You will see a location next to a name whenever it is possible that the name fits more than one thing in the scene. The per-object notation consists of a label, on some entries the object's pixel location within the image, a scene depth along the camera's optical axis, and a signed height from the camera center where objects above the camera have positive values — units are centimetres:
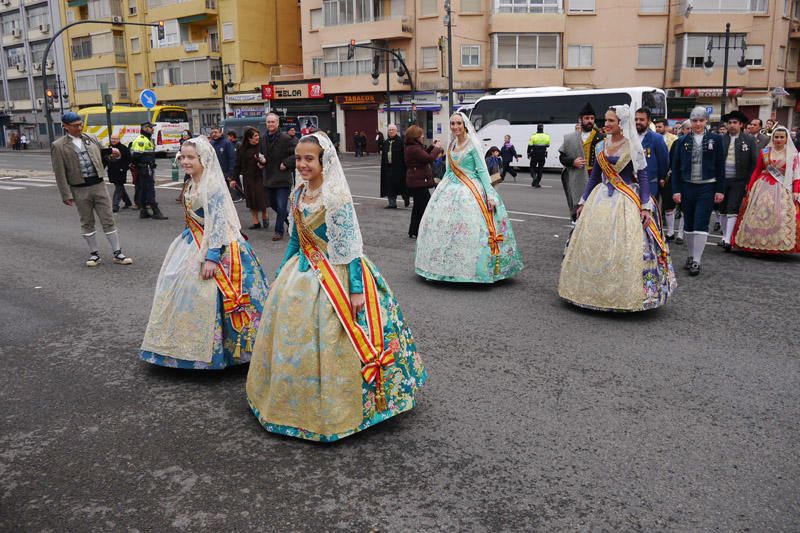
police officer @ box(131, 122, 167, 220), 1319 -77
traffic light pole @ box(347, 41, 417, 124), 3232 +223
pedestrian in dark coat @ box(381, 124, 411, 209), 1386 -75
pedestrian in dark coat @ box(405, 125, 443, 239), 1015 -59
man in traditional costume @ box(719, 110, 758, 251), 931 -52
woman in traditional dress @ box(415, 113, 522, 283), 721 -101
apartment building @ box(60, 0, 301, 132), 4738 +618
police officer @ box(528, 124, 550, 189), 1991 -65
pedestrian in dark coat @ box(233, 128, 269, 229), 1173 -62
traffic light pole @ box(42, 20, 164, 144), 2977 +103
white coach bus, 2450 +78
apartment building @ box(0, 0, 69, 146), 5919 +661
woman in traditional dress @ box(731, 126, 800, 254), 873 -101
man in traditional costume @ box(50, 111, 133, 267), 833 -53
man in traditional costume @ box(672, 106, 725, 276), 783 -56
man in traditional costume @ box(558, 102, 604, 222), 828 -34
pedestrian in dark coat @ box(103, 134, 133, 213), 1352 -56
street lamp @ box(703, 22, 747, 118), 3384 +338
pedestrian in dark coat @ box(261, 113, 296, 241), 1085 -60
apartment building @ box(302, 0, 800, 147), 3744 +468
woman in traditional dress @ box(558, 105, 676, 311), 599 -99
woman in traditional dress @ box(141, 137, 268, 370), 468 -108
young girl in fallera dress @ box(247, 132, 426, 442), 372 -111
